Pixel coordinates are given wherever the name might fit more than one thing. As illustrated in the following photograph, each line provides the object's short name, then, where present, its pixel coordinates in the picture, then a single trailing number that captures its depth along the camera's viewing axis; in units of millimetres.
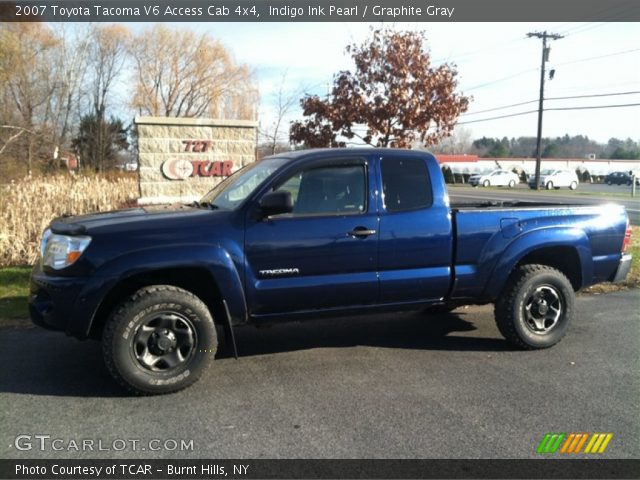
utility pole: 38312
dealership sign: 10977
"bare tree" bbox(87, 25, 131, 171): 39938
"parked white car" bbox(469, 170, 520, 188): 48844
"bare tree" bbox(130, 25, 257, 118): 37625
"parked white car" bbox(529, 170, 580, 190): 43406
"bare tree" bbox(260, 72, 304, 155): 17562
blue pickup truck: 4043
